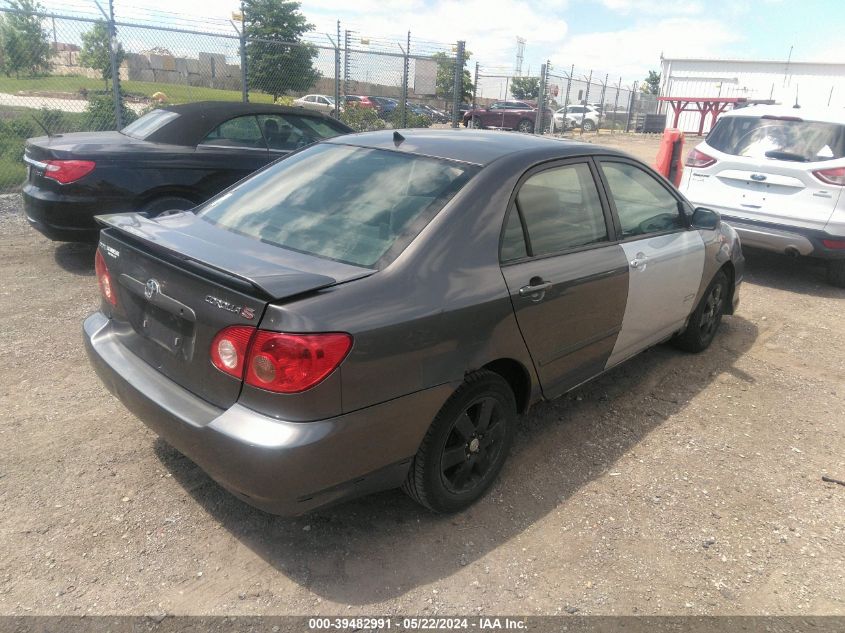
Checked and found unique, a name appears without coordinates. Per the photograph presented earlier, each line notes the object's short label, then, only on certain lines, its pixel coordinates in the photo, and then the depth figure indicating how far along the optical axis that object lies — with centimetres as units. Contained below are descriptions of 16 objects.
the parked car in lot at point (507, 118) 2648
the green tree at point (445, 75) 1552
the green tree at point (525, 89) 4499
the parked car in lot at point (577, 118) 3011
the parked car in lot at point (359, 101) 1436
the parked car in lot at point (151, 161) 559
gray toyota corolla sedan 225
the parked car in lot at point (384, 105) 1559
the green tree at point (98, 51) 946
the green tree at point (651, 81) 8075
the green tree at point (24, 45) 962
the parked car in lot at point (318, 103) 1828
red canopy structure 2722
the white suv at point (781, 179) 636
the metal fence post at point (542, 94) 1744
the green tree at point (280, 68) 1273
